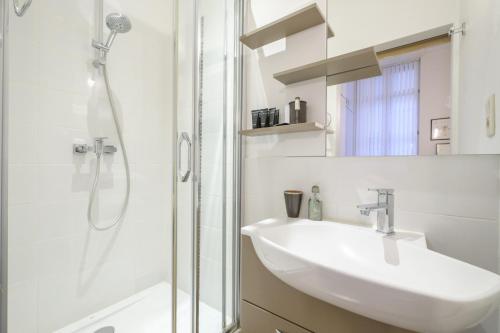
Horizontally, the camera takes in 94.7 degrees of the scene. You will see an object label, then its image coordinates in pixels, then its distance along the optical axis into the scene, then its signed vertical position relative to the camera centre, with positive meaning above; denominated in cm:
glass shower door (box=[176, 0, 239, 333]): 105 +0
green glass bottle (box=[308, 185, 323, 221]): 106 -20
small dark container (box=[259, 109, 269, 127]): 126 +27
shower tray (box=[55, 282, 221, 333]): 109 -91
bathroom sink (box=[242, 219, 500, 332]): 42 -27
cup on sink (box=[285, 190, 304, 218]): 112 -18
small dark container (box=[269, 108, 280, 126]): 125 +27
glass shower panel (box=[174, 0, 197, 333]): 99 -2
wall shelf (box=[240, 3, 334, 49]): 110 +72
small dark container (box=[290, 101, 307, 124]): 117 +27
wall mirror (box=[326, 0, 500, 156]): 77 +35
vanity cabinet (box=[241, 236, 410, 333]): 62 -45
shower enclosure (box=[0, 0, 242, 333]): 107 -1
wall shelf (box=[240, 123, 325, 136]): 109 +19
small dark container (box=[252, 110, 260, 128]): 129 +27
